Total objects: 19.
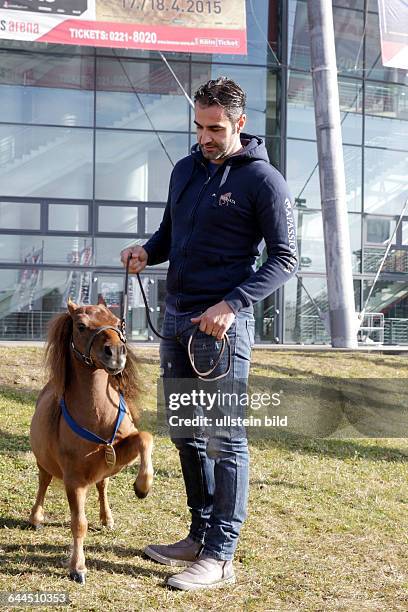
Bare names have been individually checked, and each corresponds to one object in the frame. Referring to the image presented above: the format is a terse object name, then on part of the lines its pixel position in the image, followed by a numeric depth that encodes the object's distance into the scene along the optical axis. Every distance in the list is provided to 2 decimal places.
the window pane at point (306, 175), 20.11
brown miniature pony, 3.56
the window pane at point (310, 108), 20.16
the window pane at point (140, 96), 19.53
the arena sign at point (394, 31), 15.24
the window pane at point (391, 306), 20.64
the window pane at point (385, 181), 20.66
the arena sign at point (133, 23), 15.55
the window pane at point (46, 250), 18.89
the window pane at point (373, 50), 20.81
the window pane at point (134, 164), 19.39
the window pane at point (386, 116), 20.88
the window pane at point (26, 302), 18.80
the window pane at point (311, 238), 20.12
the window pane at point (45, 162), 19.00
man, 3.38
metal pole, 12.48
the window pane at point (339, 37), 20.06
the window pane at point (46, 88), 19.08
